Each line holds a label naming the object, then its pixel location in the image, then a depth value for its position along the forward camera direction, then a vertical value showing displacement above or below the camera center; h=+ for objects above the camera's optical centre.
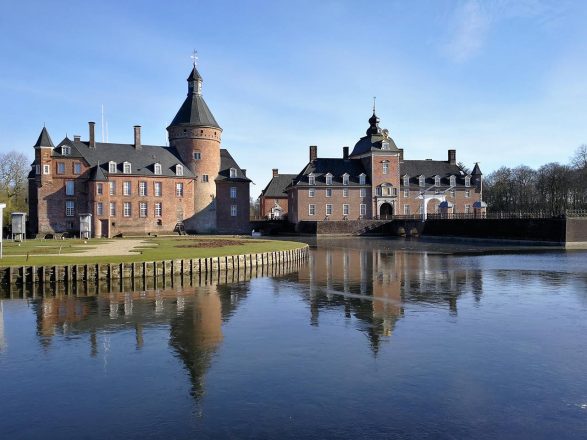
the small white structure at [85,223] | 53.03 -0.22
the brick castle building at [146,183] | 62.78 +4.50
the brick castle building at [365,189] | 80.69 +4.55
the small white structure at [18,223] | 45.22 -0.15
